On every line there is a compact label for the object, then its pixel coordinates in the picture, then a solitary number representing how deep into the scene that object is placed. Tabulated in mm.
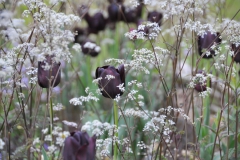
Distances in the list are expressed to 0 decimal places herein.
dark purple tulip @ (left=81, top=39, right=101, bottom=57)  3208
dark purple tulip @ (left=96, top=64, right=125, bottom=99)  2447
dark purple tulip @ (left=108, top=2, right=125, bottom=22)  3640
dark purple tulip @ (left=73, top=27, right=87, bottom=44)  3531
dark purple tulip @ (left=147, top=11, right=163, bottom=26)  3036
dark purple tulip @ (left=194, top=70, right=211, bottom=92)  2671
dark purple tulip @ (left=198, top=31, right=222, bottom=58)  2761
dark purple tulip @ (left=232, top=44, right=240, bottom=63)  2769
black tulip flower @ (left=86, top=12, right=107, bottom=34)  3415
